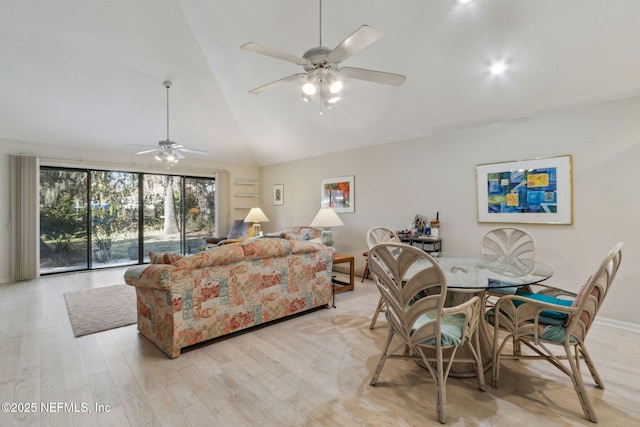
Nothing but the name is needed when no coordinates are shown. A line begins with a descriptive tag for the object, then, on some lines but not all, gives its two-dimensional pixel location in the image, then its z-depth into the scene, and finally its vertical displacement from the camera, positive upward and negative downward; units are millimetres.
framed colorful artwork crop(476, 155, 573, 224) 3322 +254
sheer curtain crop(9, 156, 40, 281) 4887 -57
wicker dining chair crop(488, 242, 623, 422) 1715 -693
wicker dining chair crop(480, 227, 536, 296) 2887 -370
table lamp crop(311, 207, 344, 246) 4883 -163
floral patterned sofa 2439 -722
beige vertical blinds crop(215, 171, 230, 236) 7145 +251
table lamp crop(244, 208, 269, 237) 6480 -127
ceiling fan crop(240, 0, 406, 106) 1883 +1096
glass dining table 1928 -468
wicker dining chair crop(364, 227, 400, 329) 3065 -299
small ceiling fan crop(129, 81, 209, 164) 4203 +916
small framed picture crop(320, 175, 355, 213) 5566 +365
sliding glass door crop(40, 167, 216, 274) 5398 -81
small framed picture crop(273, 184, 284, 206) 7166 +442
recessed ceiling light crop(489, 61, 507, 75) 3024 +1508
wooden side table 4270 -1005
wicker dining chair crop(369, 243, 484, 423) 1704 -616
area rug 3111 -1172
